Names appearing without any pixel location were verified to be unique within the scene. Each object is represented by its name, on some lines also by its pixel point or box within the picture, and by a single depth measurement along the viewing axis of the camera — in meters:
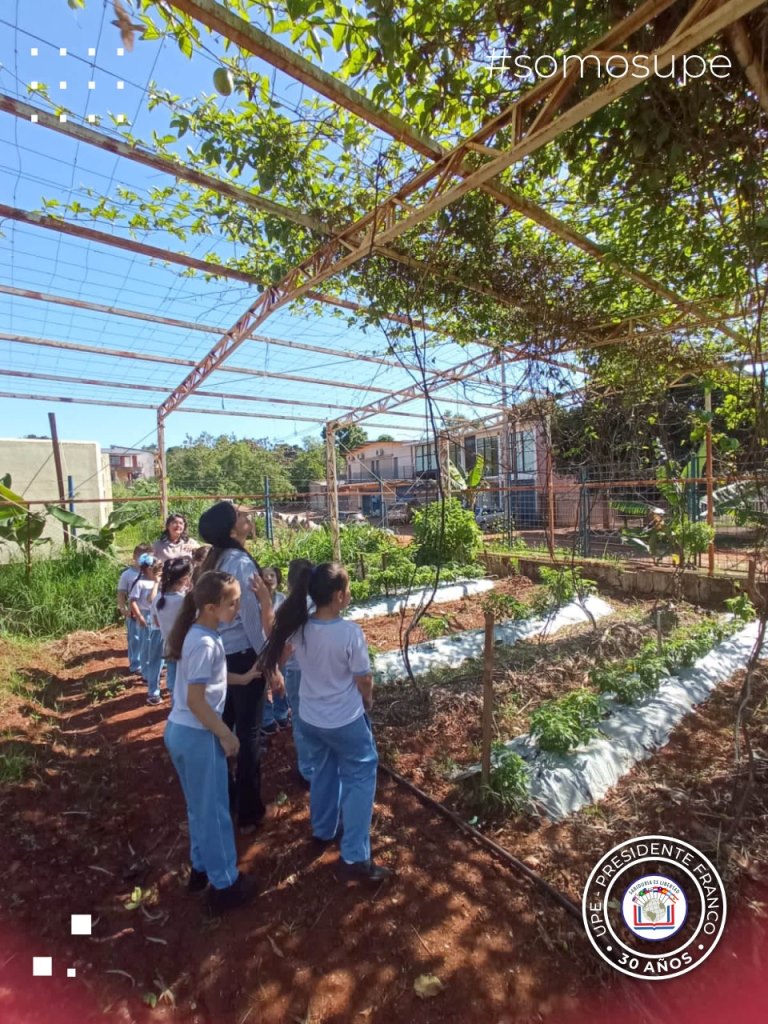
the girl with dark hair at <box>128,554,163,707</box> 4.65
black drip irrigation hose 2.22
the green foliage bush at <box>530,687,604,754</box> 3.11
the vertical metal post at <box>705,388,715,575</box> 7.17
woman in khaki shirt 4.79
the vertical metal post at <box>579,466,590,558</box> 9.93
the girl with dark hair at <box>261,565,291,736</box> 3.97
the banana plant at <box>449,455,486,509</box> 10.14
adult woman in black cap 2.75
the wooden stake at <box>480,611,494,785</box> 2.80
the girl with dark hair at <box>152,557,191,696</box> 3.85
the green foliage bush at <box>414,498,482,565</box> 9.56
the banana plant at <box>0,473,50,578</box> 7.63
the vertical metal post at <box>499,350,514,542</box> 11.59
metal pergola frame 1.83
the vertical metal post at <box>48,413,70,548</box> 9.25
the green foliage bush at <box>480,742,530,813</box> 2.82
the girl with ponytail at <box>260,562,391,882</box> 2.34
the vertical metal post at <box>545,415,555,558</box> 8.72
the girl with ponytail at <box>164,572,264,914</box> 2.08
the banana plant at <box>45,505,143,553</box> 7.93
